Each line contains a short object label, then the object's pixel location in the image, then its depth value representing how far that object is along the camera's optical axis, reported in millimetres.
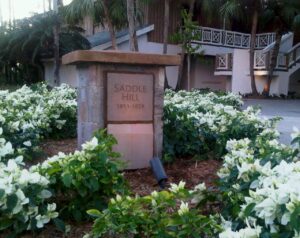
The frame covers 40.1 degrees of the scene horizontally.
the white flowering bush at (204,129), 4844
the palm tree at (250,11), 18000
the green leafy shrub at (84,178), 2766
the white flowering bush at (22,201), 2400
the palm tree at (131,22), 14248
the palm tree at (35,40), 20234
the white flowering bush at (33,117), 4629
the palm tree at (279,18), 18531
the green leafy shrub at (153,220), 2203
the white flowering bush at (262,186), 1714
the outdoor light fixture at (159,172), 3969
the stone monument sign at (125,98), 4426
